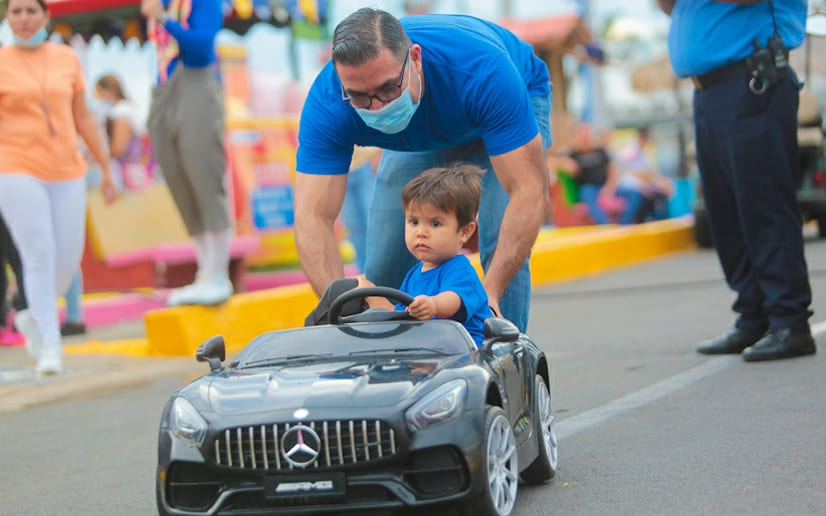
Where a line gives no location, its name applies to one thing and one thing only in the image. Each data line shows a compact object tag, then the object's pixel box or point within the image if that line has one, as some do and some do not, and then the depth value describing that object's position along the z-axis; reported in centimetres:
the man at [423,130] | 993
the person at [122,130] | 2672
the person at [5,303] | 2070
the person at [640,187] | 4319
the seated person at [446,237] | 952
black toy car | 750
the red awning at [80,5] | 2836
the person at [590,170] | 4128
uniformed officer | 1438
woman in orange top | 1587
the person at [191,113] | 1795
